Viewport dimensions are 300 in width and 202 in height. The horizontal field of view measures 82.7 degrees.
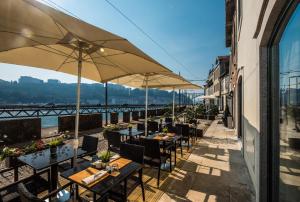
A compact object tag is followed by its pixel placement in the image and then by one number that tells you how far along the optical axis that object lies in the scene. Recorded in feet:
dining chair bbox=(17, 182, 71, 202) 5.39
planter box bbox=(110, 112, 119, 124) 41.49
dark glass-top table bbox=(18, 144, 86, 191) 10.02
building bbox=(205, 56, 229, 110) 69.85
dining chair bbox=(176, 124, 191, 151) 21.58
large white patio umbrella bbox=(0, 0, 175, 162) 6.79
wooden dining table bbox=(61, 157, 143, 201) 7.52
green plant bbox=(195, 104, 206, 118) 51.09
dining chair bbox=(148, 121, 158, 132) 25.14
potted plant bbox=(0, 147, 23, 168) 10.93
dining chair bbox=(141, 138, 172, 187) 13.32
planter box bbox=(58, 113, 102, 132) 29.51
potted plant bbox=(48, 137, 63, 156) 11.41
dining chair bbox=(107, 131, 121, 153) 16.28
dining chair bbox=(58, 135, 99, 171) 12.96
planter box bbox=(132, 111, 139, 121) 48.39
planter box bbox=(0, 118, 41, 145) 21.89
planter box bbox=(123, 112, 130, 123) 45.07
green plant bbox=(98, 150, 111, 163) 9.80
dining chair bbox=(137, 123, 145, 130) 23.46
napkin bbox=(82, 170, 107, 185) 7.88
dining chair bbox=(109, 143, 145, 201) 8.94
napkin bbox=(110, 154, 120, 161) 10.92
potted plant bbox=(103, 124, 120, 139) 19.98
